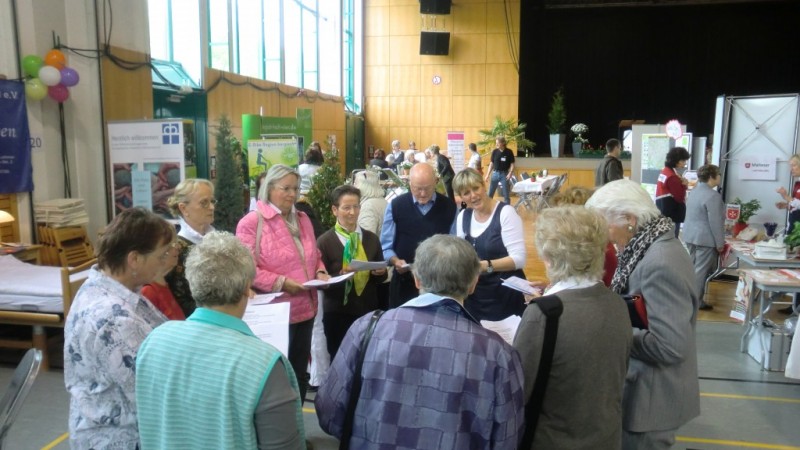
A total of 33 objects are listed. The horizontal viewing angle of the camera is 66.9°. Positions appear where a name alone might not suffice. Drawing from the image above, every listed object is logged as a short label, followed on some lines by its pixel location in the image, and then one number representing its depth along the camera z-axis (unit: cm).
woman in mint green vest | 133
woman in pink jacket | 281
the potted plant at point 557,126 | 1611
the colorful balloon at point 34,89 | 529
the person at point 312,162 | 712
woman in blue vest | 305
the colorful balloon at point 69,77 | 553
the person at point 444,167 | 976
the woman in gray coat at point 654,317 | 182
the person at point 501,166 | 1273
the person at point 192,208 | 254
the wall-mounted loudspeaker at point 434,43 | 1598
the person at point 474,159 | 1249
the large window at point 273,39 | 874
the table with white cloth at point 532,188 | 1198
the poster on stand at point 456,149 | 1165
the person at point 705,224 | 562
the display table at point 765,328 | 433
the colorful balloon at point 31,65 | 529
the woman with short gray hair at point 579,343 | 159
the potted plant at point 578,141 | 1572
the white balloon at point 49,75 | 536
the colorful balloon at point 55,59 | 546
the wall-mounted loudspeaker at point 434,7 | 1502
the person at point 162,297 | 205
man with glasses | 347
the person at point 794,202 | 645
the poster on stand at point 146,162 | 575
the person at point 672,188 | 619
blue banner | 512
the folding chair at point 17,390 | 182
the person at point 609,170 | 768
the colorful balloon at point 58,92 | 552
